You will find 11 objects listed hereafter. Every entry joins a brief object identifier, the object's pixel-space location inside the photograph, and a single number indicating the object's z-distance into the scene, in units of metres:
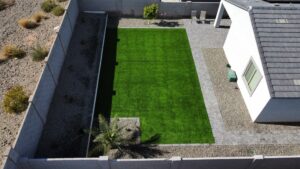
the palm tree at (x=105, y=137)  12.64
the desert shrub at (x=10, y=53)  15.15
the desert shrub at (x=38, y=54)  14.99
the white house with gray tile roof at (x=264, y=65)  13.16
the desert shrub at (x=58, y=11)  17.81
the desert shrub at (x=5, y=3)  18.24
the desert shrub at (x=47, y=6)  18.15
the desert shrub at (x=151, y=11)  18.96
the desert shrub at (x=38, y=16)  17.41
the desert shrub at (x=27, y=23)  16.90
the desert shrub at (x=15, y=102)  12.78
